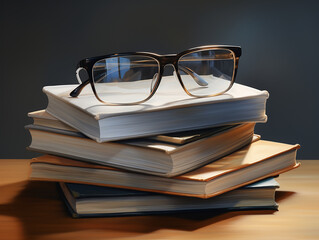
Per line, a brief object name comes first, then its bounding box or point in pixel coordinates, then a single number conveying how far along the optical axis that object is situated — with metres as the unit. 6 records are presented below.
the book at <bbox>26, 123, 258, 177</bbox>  0.71
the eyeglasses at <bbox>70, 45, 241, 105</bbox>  0.82
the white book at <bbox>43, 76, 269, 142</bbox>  0.73
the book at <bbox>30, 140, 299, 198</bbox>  0.71
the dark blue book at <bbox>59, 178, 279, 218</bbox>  0.72
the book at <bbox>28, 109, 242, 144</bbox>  0.72
